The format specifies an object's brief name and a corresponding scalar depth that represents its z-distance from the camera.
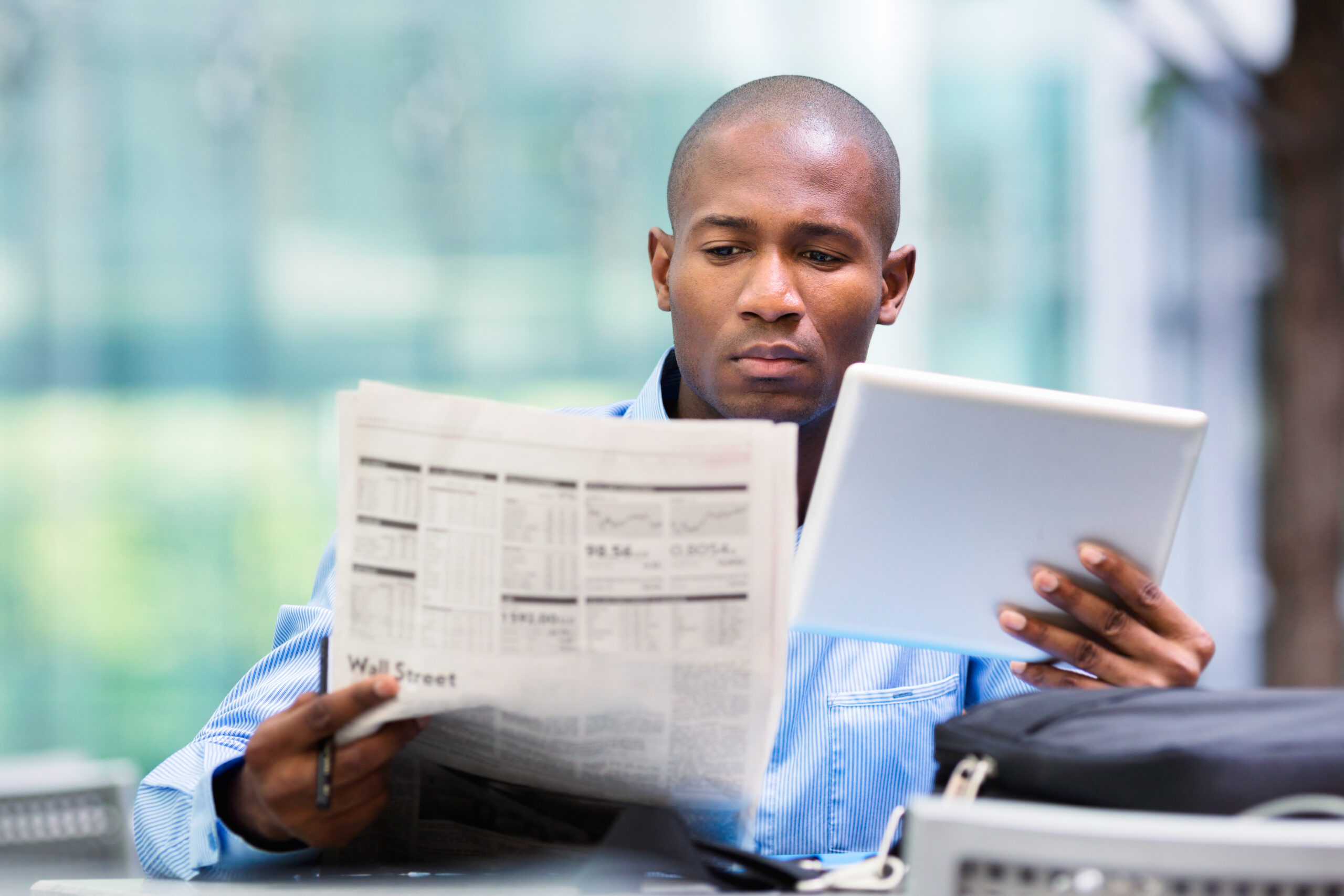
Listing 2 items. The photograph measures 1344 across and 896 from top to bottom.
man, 2.62
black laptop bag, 2.41
